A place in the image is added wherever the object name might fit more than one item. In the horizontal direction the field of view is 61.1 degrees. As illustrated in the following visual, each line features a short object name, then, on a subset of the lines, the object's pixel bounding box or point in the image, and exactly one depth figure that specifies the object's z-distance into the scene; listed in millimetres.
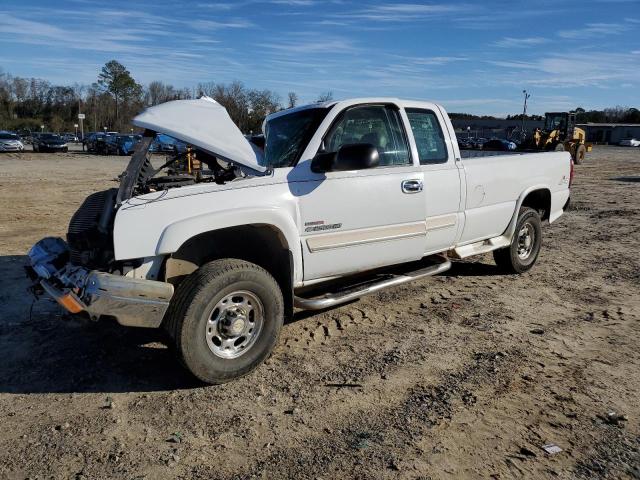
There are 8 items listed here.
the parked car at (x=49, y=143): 41812
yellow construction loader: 30703
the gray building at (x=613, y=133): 90375
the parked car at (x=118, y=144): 40906
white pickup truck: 3672
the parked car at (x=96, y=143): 42566
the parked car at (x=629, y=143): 73962
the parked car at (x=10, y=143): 39438
